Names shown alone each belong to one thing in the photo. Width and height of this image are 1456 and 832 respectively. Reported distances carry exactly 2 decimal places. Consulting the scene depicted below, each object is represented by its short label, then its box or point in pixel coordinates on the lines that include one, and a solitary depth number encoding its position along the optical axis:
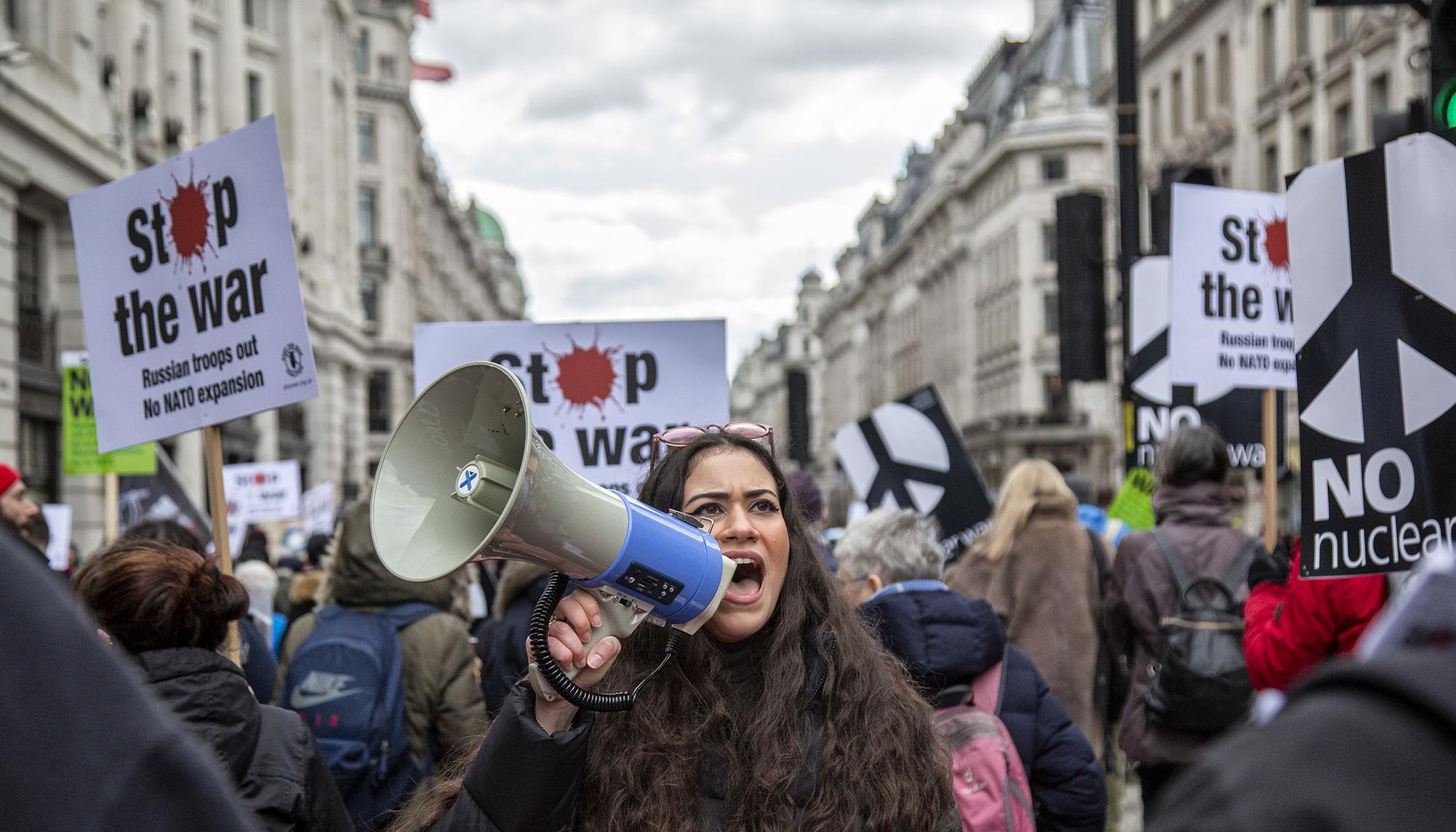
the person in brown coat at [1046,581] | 6.15
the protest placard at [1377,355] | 3.05
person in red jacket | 3.45
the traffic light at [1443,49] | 3.55
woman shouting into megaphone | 2.22
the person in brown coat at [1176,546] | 5.29
